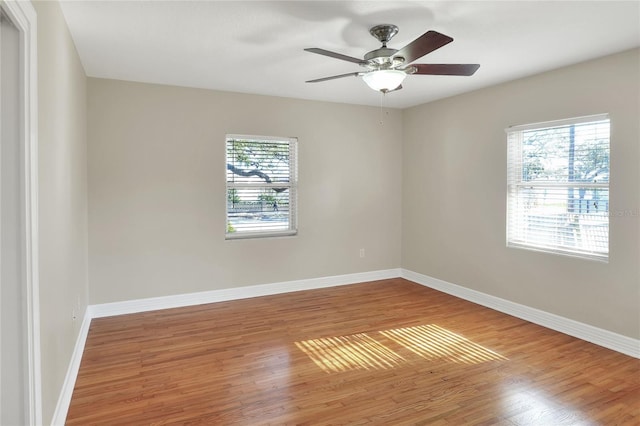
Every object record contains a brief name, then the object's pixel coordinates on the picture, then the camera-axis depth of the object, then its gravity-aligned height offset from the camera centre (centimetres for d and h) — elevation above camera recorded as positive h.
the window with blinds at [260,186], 471 +24
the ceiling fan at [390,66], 249 +93
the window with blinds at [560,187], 342 +17
